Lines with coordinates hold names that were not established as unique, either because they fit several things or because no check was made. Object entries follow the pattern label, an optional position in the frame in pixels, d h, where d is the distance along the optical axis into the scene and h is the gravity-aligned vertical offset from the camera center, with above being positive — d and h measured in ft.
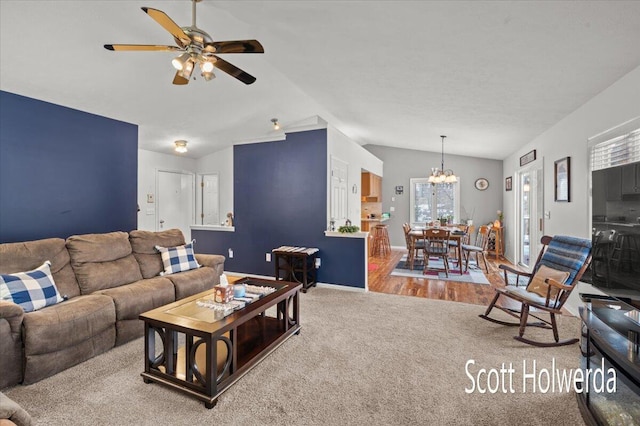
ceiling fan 6.51 +3.83
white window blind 7.59 +1.85
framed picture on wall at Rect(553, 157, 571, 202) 11.65 +1.53
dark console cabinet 4.48 -2.33
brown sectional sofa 6.77 -2.45
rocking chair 8.76 -2.00
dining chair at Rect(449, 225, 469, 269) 18.24 -1.85
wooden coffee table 6.32 -3.40
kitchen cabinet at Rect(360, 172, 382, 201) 23.90 +2.35
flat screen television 5.27 -0.28
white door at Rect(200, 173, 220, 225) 22.59 +1.05
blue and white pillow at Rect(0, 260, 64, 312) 7.53 -1.99
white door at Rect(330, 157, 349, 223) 16.33 +1.36
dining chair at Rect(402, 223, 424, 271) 18.95 -1.95
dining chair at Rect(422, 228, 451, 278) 17.22 -1.74
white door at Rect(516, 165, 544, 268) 15.65 +0.03
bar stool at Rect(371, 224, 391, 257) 23.73 -2.04
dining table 18.12 -1.34
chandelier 21.88 +2.72
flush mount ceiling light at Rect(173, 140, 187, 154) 17.93 +4.12
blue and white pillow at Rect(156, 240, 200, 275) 11.77 -1.83
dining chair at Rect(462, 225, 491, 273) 18.73 -2.06
